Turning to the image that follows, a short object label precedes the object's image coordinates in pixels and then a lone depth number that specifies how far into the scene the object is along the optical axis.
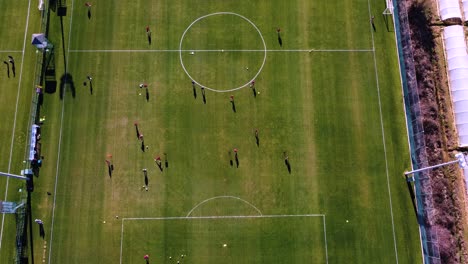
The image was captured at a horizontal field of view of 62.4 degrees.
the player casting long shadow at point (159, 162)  33.06
